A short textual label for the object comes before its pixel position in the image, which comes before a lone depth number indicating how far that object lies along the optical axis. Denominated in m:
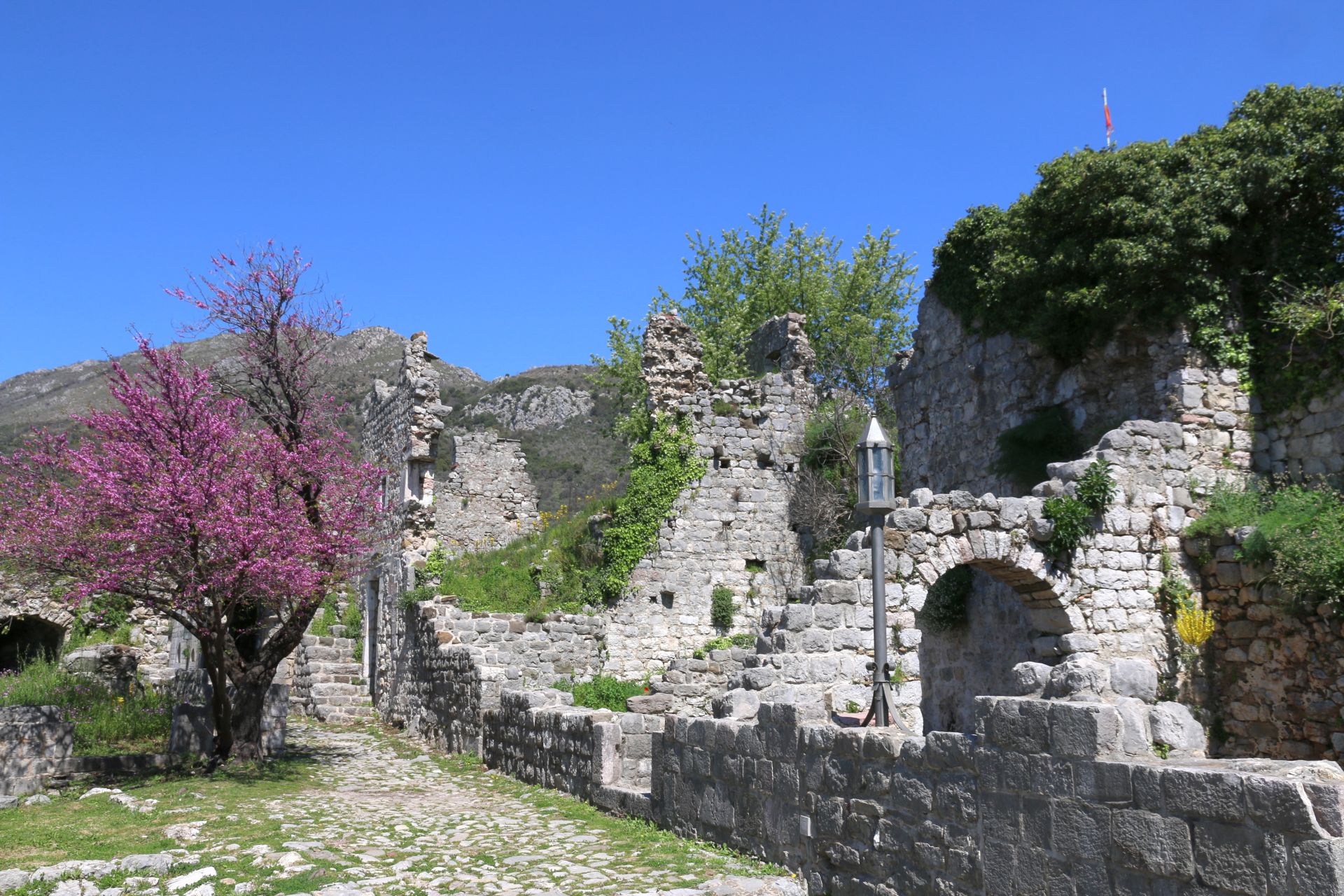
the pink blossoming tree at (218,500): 10.95
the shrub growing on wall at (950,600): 12.23
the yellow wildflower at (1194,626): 10.22
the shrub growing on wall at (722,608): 17.70
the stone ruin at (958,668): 4.52
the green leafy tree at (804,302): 27.98
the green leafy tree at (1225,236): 10.25
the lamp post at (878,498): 7.23
